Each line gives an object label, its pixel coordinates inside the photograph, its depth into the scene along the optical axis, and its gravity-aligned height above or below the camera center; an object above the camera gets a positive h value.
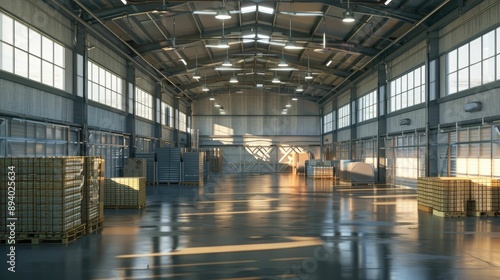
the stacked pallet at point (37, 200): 10.05 -1.10
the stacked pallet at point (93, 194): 11.45 -1.16
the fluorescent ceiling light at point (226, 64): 25.36 +4.61
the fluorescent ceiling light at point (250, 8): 23.67 +7.12
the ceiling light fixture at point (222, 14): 16.23 +4.68
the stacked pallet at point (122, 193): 16.52 -1.56
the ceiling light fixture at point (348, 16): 16.84 +4.78
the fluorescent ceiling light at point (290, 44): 22.13 +4.94
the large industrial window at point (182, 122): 47.31 +2.76
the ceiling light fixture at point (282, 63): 24.97 +4.60
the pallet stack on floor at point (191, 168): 30.42 -1.22
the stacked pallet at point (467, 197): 14.67 -1.47
